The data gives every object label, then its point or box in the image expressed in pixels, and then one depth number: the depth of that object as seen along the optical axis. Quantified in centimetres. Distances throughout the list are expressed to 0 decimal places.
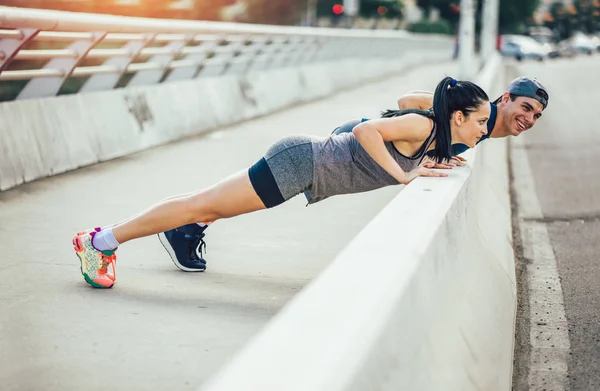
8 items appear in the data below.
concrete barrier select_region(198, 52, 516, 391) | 221
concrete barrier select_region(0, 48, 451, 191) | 886
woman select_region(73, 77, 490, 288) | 515
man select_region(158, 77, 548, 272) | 562
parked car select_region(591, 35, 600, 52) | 9719
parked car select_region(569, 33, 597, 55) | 9256
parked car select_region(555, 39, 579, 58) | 8619
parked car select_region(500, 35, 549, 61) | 7462
